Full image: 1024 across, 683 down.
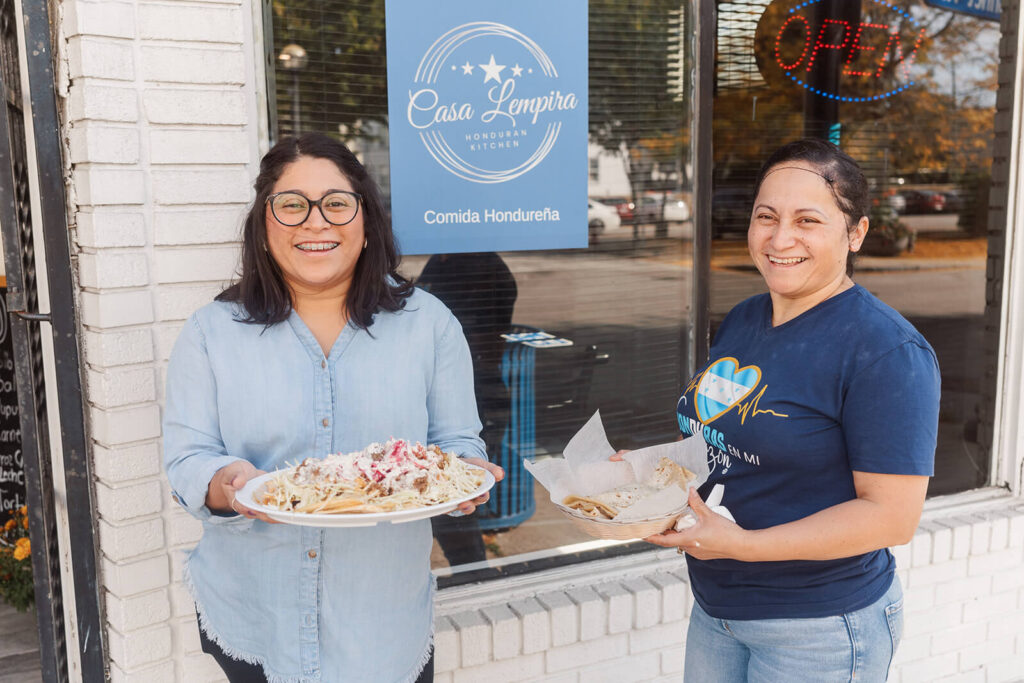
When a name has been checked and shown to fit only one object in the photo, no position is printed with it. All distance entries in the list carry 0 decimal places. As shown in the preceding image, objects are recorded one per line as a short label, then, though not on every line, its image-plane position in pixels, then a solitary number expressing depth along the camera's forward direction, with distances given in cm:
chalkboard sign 411
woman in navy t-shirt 167
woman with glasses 190
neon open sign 340
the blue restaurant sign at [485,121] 272
